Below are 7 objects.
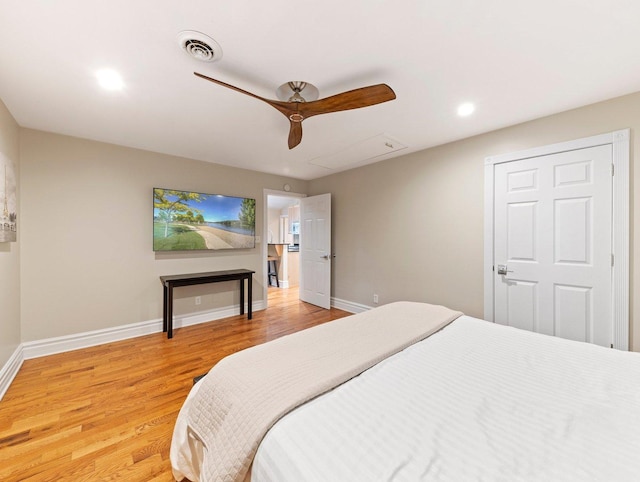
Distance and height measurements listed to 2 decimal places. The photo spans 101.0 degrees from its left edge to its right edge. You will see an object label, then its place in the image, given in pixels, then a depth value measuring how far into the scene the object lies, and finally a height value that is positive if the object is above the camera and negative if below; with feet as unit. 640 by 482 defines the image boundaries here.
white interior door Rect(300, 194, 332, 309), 14.88 -0.59
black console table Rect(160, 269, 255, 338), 10.59 -1.78
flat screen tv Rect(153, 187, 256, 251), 11.39 +0.90
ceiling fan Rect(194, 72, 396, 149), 5.79 +3.25
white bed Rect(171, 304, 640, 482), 2.36 -2.01
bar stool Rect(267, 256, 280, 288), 22.48 -2.52
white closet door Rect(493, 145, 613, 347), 7.21 -0.11
